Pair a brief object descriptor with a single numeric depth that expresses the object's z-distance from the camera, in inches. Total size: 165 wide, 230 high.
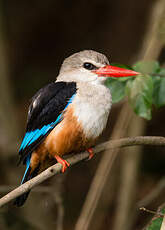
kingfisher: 230.2
